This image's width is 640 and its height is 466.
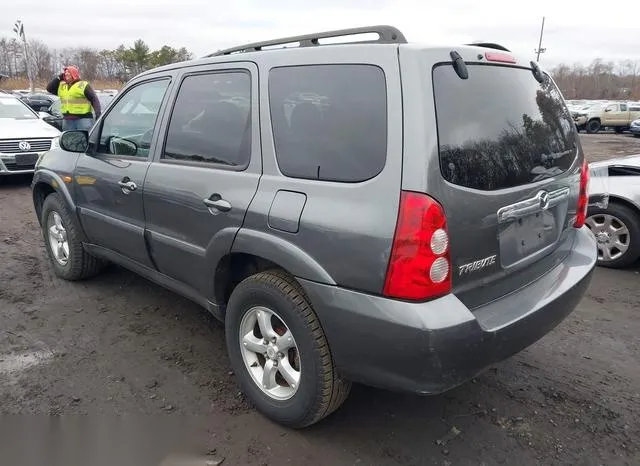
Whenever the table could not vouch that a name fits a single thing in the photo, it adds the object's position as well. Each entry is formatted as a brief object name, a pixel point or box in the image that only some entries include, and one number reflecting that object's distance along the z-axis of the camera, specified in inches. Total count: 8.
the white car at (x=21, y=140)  337.1
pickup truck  1179.9
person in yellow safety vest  348.8
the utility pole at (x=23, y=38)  1457.9
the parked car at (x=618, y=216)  191.5
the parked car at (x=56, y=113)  506.5
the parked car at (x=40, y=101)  766.5
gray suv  79.9
